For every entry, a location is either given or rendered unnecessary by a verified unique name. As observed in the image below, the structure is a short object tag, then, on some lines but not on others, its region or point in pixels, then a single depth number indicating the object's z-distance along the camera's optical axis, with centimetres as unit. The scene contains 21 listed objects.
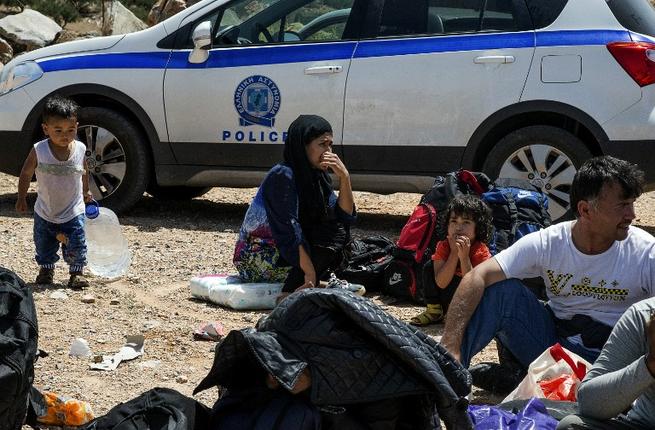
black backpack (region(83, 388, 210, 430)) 393
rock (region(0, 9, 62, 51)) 1883
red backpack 675
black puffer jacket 381
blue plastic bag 423
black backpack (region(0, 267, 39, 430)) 411
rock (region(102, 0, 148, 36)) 2084
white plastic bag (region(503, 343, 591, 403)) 460
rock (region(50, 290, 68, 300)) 686
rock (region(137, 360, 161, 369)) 559
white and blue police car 813
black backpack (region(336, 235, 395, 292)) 718
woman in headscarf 661
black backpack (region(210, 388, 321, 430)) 382
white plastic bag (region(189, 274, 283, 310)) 679
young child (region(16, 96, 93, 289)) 709
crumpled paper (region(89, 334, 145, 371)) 554
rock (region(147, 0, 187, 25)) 1992
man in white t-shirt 470
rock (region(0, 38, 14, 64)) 1805
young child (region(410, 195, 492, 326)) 610
